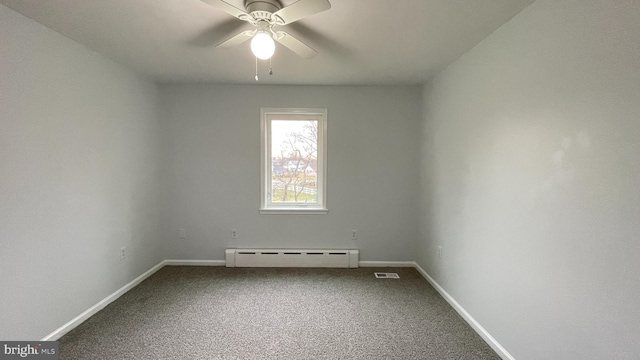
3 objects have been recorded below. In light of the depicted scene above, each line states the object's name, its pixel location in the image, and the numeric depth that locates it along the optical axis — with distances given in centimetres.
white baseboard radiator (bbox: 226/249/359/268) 368
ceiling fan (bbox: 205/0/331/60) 151
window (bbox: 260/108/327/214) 374
